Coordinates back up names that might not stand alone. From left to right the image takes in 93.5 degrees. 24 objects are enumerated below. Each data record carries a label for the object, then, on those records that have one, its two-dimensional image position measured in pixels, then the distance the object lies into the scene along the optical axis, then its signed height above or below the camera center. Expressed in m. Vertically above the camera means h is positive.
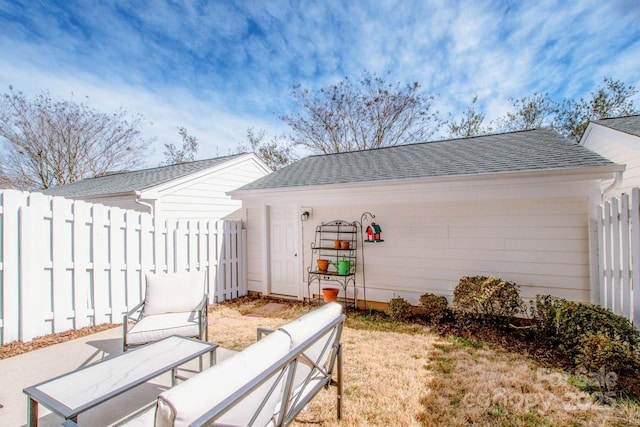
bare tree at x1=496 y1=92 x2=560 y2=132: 14.49 +4.91
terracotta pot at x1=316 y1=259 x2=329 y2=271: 6.53 -1.05
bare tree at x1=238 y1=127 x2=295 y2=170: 17.70 +4.25
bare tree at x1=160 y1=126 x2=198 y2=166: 19.00 +4.37
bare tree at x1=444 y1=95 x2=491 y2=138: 14.77 +4.47
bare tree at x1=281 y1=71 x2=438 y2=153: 14.75 +5.17
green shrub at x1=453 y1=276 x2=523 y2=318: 4.78 -1.36
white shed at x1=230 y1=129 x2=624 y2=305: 4.89 +0.02
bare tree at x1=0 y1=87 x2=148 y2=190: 14.39 +4.20
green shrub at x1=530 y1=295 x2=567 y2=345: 4.24 -1.52
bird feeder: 6.06 -0.35
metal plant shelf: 6.52 -0.91
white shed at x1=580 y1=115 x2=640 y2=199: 6.38 +1.61
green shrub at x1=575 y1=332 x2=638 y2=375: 3.10 -1.51
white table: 2.13 -1.31
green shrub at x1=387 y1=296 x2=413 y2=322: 5.67 -1.79
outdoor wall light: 6.95 +0.07
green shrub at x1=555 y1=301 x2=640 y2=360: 3.32 -1.35
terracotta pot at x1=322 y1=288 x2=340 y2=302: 6.33 -1.63
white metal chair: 3.73 -1.27
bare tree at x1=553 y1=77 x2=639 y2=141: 13.23 +4.78
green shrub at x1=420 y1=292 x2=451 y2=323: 5.36 -1.66
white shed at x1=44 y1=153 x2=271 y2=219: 8.00 +0.98
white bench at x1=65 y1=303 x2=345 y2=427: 1.25 -0.83
